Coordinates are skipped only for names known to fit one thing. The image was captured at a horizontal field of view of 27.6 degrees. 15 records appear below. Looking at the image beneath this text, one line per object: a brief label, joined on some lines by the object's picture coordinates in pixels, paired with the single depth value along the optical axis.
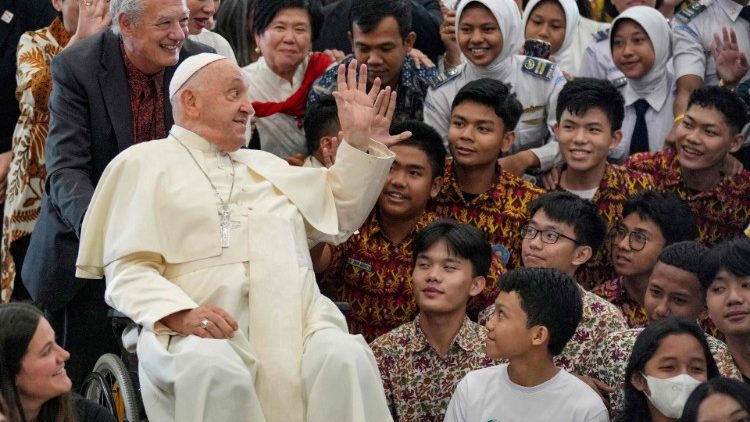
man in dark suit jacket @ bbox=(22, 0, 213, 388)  5.79
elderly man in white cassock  4.96
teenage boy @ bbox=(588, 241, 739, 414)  5.79
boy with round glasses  6.32
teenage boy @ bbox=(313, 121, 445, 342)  6.20
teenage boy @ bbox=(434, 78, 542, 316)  6.43
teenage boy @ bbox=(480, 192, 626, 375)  6.14
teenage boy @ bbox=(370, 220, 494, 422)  5.82
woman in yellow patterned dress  6.64
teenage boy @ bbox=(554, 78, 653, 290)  6.63
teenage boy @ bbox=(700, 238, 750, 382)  5.57
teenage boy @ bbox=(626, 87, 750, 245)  6.79
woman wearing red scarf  7.02
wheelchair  5.25
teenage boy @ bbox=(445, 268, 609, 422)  5.33
